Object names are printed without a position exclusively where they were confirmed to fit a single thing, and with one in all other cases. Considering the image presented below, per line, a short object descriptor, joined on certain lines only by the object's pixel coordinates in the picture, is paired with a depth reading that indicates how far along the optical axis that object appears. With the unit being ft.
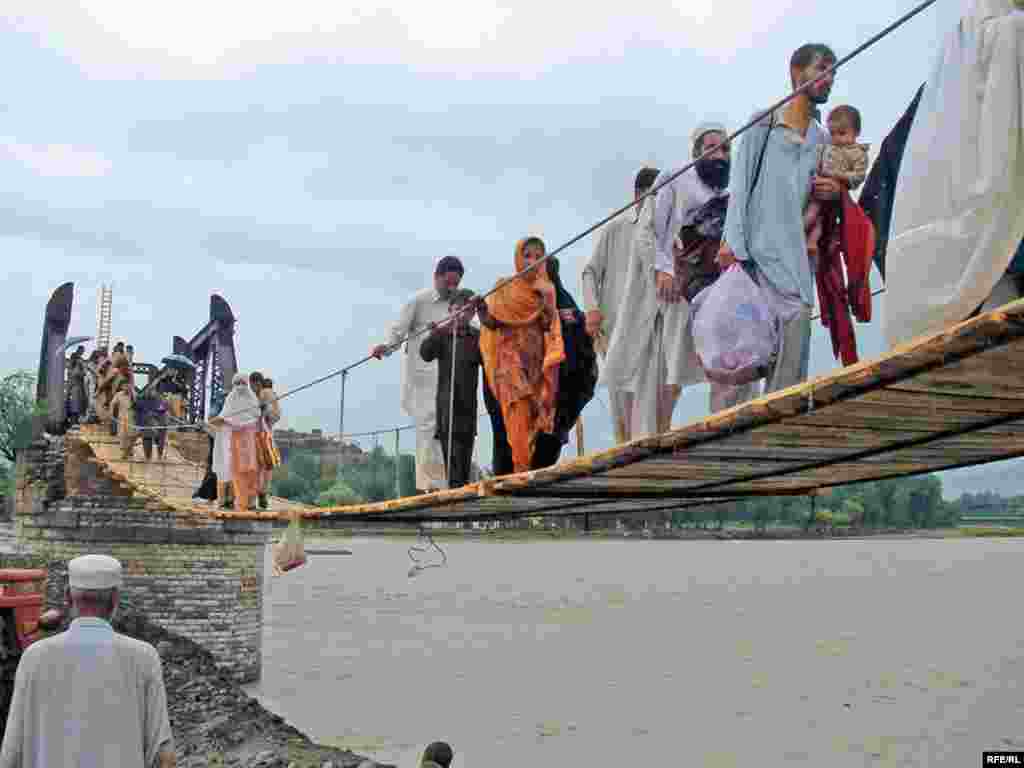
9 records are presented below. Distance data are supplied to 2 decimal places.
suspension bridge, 10.78
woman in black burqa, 19.33
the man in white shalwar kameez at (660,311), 15.40
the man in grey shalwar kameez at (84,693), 8.76
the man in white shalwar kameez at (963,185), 10.32
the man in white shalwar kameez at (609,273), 17.74
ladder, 91.76
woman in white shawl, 33.19
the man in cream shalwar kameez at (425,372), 22.70
